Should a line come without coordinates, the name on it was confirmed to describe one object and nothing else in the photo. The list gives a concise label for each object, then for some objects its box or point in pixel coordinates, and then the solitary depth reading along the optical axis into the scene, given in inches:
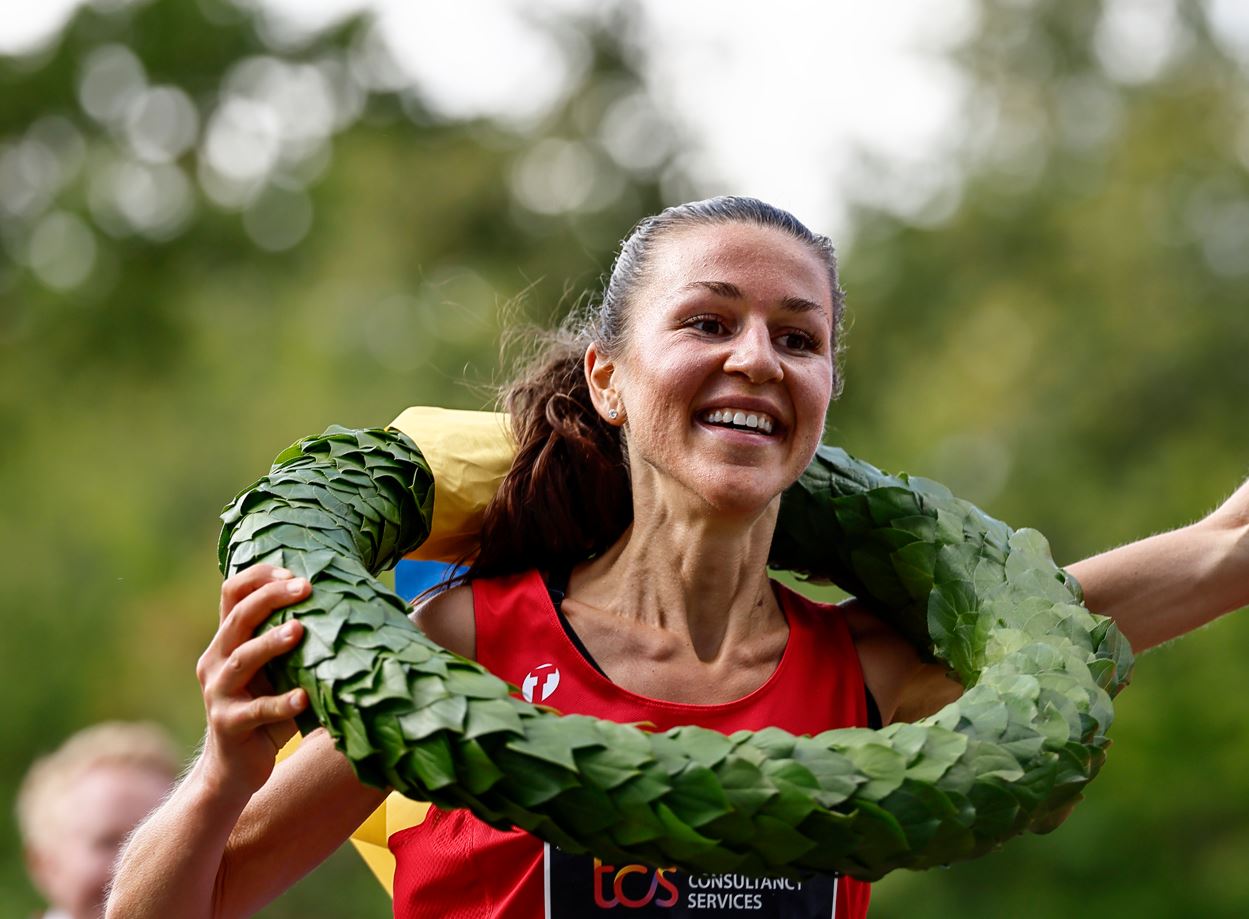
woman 116.7
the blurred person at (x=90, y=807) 201.2
